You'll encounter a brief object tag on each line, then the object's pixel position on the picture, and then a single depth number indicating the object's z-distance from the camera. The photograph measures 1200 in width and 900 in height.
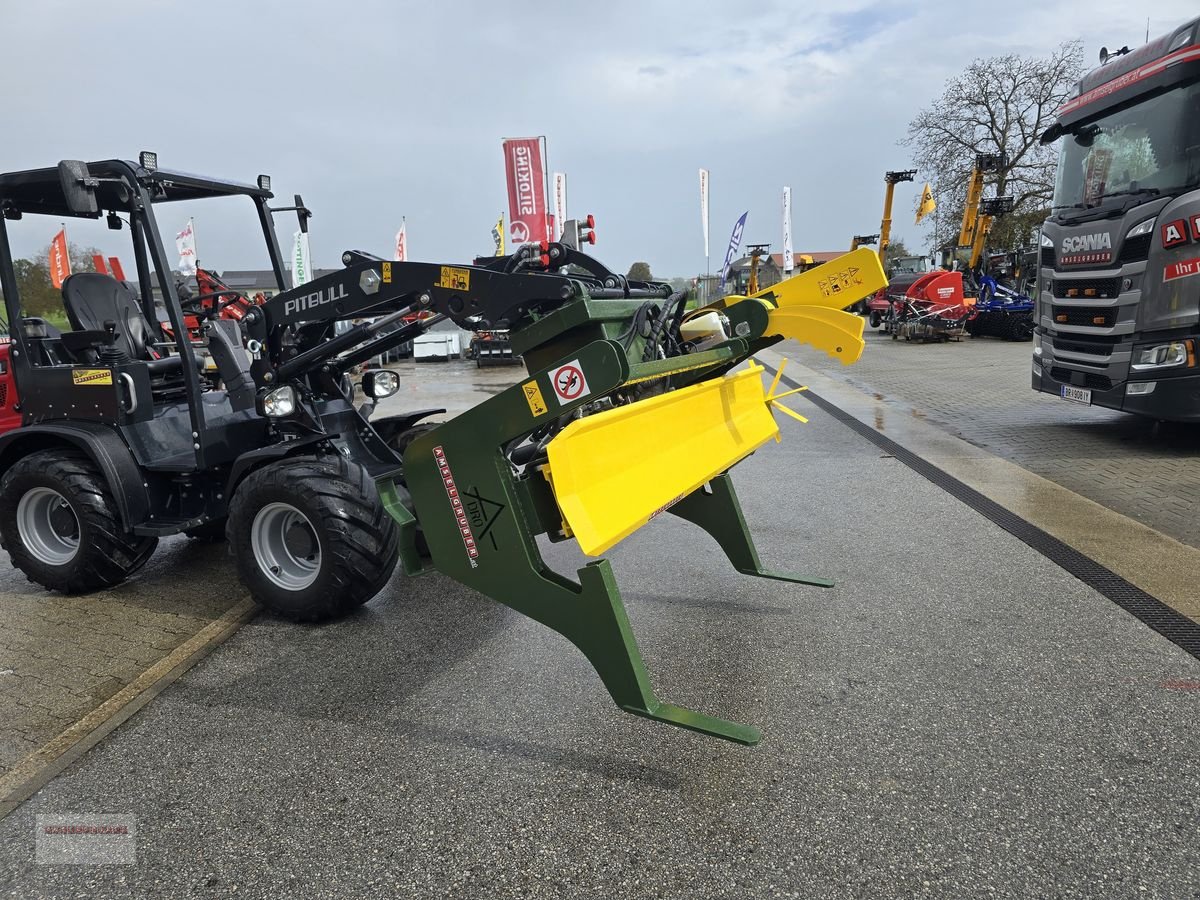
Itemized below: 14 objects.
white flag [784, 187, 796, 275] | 31.51
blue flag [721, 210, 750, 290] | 27.64
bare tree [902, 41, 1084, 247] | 33.34
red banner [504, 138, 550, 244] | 19.78
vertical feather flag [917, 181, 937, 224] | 28.22
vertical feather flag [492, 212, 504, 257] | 27.12
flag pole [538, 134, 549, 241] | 19.81
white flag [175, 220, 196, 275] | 21.45
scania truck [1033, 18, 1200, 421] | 6.65
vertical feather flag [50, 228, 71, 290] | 19.20
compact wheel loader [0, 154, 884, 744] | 2.81
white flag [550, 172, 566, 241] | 26.28
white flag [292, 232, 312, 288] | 17.85
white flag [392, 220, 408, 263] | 28.31
